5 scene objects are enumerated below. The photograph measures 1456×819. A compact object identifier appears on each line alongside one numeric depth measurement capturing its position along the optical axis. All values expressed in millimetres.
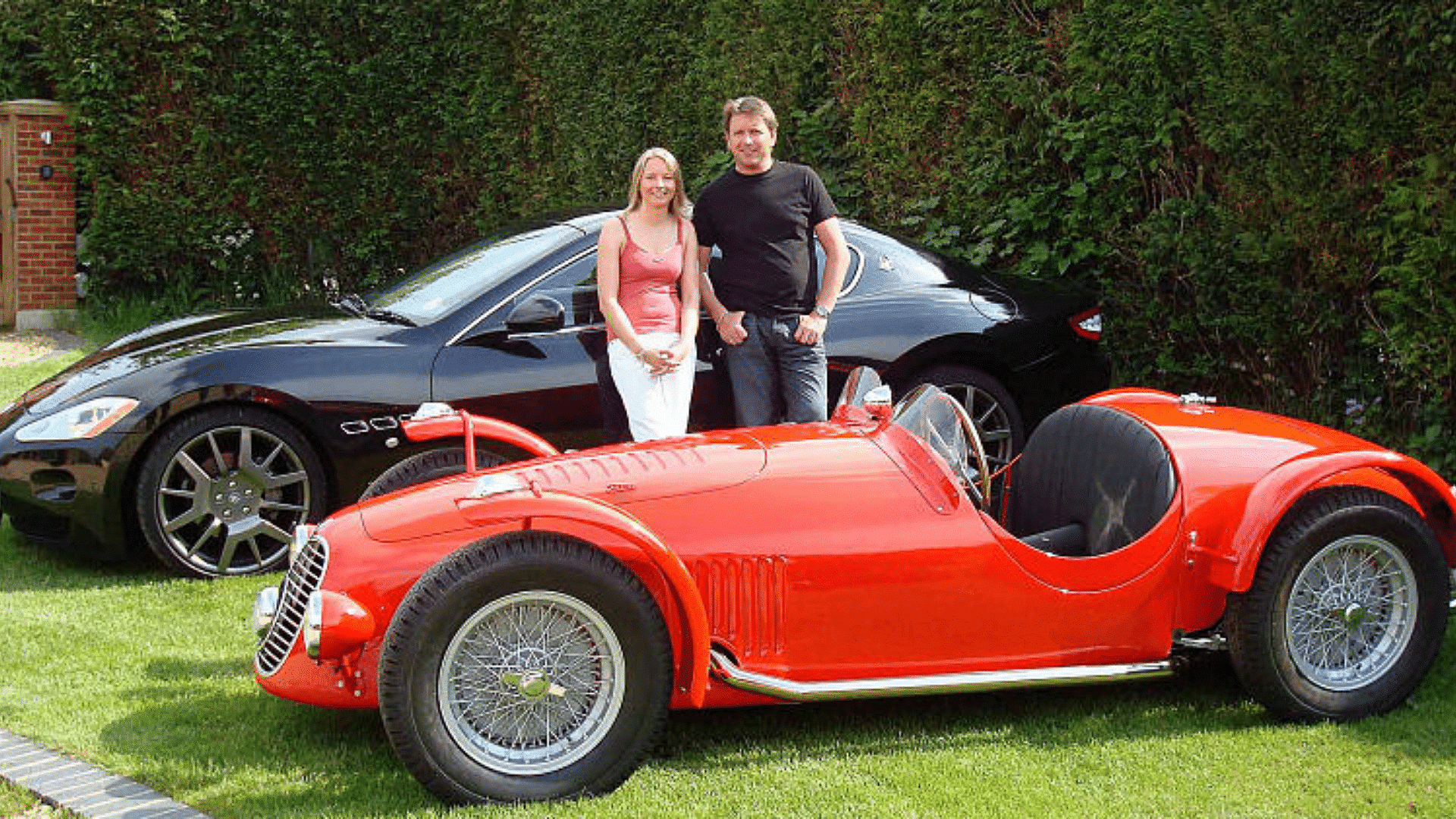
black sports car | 6465
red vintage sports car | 4191
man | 6320
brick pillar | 13672
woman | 6062
